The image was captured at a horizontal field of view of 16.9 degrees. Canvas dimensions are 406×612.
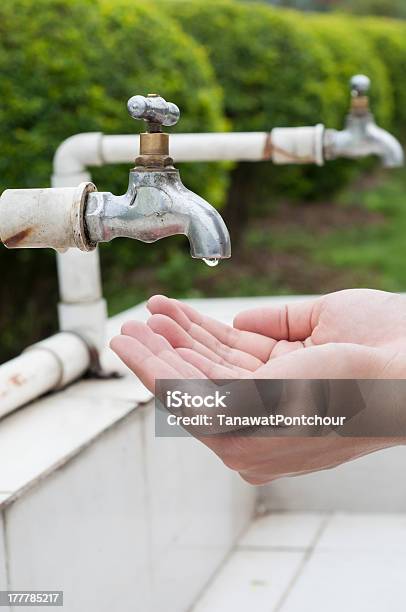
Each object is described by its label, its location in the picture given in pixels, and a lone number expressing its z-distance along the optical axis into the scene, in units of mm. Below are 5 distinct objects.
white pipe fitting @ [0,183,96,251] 879
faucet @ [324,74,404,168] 1353
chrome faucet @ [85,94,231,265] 868
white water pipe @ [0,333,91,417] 1115
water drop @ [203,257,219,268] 856
